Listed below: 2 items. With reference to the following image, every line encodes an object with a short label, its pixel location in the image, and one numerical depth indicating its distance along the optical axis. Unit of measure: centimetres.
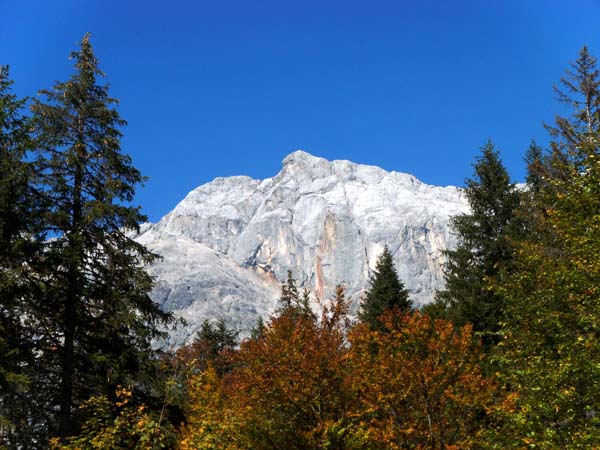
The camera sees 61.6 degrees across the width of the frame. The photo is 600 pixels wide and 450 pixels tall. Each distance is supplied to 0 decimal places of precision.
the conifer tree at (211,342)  4006
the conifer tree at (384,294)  3080
